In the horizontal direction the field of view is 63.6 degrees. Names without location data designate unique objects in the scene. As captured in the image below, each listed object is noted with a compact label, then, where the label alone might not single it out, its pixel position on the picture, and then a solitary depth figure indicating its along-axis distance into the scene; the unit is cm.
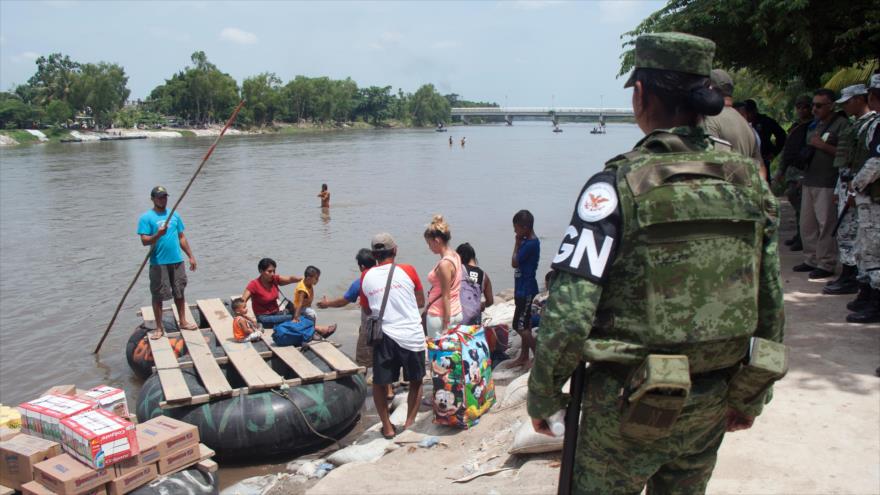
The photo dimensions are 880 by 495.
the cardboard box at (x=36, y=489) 472
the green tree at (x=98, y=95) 10150
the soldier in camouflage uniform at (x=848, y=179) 679
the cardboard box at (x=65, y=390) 604
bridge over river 14088
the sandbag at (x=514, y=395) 604
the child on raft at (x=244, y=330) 795
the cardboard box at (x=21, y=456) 485
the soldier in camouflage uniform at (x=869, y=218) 594
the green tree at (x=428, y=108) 16150
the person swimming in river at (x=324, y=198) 2472
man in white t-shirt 614
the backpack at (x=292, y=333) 775
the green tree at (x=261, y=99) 11769
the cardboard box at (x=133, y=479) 484
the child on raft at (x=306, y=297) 823
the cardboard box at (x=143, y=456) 490
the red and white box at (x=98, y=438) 473
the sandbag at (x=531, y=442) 463
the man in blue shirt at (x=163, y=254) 861
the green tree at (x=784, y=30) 979
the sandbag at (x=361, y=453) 608
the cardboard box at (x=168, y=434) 518
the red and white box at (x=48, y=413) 502
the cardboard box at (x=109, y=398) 538
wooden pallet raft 654
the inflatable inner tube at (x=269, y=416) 636
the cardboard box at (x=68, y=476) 459
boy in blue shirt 696
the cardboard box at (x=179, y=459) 519
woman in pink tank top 664
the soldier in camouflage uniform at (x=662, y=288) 219
